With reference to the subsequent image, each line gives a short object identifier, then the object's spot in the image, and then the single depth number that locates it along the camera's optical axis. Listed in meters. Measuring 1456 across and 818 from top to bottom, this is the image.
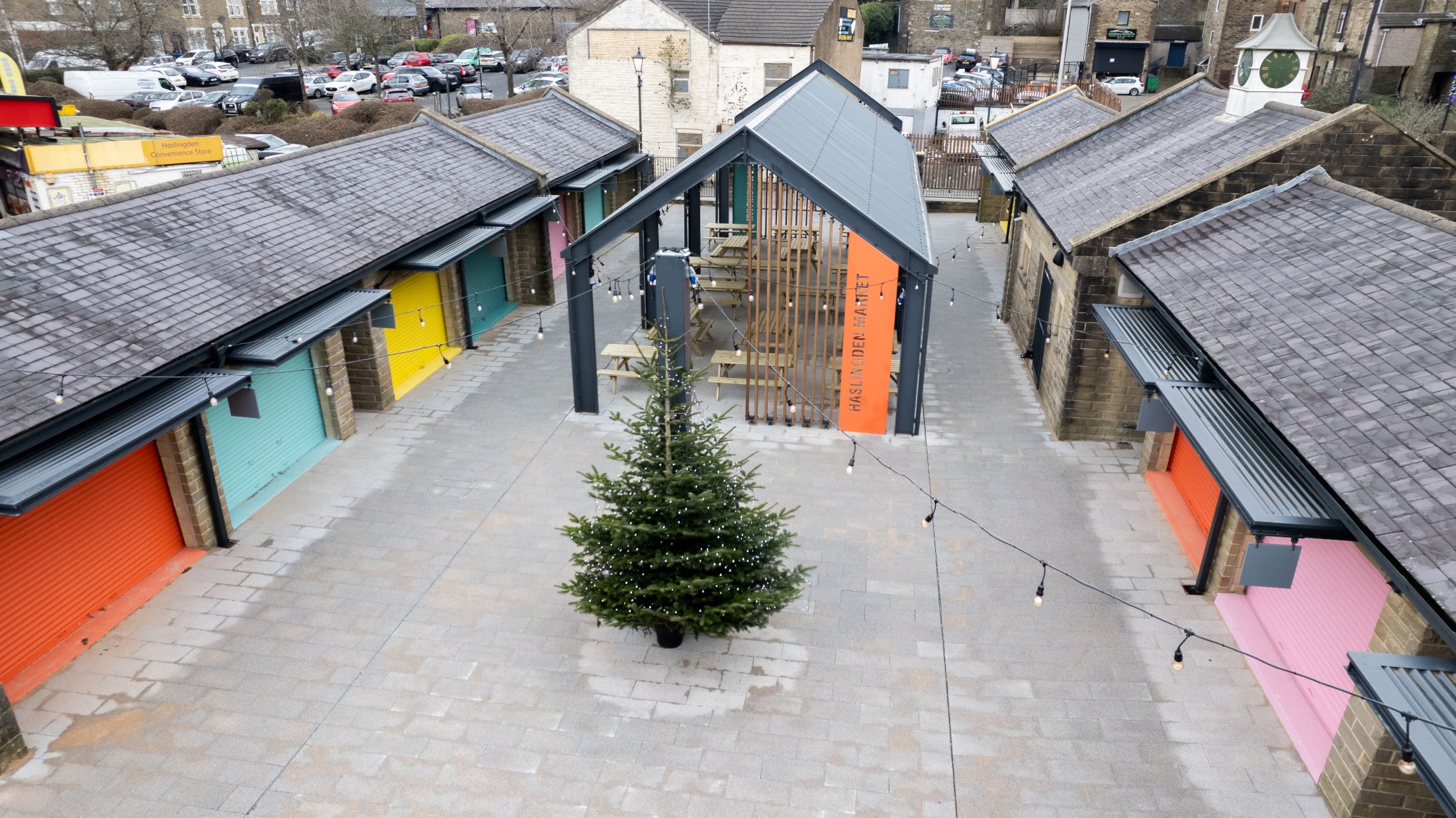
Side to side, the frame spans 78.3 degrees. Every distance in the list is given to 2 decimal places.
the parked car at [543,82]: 46.69
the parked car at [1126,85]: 47.25
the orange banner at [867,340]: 13.04
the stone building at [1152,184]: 12.15
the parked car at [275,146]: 29.52
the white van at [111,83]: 42.47
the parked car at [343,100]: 42.75
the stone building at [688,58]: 33.84
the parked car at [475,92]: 47.30
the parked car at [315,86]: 47.84
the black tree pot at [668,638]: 9.16
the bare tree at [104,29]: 46.50
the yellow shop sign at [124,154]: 20.86
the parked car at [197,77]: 48.71
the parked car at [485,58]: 55.34
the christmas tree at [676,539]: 8.33
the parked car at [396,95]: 45.34
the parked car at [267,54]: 61.09
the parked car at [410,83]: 47.47
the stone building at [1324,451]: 6.11
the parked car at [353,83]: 47.97
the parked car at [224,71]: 50.09
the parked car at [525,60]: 56.38
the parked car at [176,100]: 40.03
